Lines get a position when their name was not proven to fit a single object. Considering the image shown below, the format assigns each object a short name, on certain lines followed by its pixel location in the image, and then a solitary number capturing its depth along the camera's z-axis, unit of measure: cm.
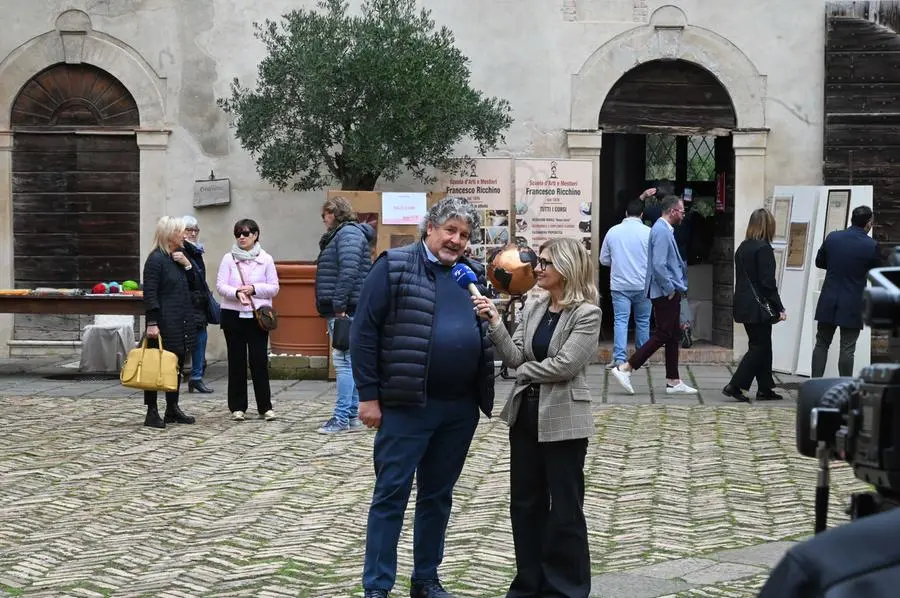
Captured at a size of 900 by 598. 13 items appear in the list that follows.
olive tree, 1434
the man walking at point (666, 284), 1272
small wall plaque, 1617
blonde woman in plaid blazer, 574
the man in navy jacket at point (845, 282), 1268
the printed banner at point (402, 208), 1488
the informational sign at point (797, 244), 1466
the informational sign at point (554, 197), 1586
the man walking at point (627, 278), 1427
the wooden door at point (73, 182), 1633
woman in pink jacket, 1122
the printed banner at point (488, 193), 1587
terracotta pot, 1395
